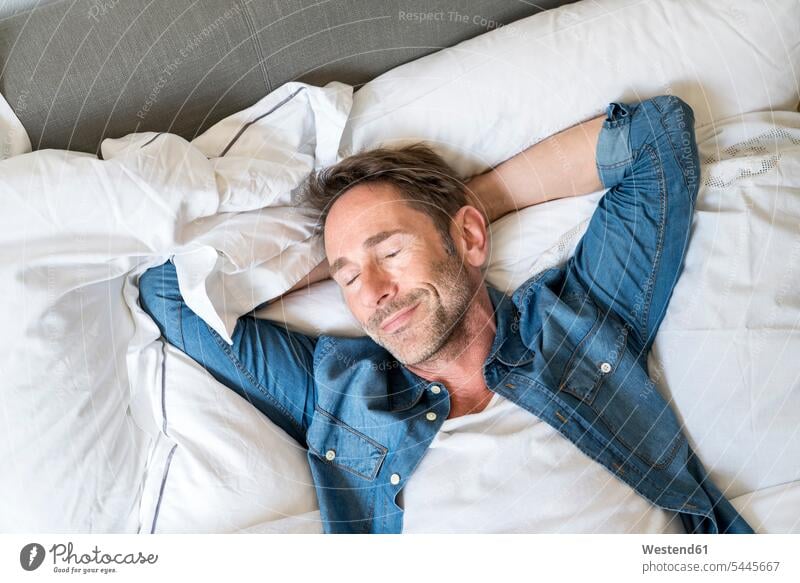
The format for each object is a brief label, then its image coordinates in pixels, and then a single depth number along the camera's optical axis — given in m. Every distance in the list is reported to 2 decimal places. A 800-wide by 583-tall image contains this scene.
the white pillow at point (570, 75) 0.98
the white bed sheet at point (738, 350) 0.86
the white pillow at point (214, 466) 0.85
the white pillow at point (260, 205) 0.89
